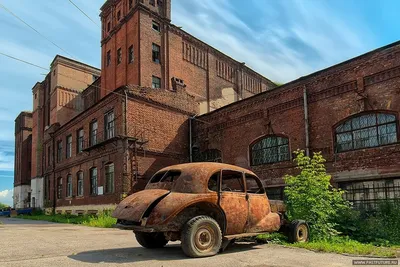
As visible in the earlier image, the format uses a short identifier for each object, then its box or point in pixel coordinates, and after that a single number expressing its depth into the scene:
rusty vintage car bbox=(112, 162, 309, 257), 7.23
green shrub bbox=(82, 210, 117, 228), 17.91
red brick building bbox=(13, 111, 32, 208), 52.81
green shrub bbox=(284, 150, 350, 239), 10.49
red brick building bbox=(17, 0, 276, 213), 23.09
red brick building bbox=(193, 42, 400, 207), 15.64
